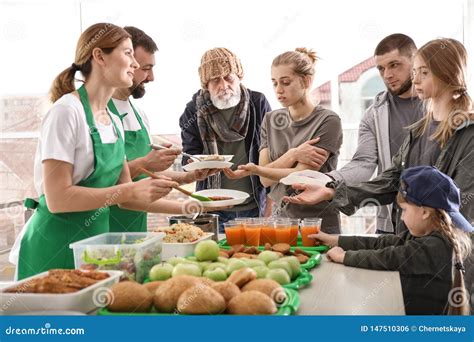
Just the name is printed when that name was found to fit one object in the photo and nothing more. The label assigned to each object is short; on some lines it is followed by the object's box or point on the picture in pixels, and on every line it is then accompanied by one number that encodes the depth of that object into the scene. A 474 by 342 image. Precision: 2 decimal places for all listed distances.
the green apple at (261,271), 1.28
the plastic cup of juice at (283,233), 1.81
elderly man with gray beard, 2.71
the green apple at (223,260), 1.40
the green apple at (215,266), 1.31
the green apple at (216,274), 1.26
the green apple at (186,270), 1.26
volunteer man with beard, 2.05
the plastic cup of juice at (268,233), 1.81
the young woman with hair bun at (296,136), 2.30
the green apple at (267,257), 1.41
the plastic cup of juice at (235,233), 1.81
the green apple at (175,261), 1.36
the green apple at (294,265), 1.39
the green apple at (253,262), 1.32
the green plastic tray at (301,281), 1.29
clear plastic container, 1.26
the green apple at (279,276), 1.30
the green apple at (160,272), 1.27
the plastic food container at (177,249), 1.57
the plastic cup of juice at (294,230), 1.82
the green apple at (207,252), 1.44
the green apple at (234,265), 1.29
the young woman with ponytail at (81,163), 1.53
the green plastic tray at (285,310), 1.12
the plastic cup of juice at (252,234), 1.79
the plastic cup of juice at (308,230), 1.80
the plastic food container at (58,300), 1.07
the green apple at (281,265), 1.35
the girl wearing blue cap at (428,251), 1.51
